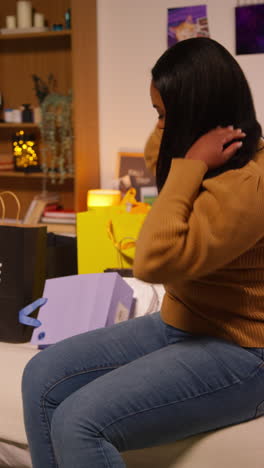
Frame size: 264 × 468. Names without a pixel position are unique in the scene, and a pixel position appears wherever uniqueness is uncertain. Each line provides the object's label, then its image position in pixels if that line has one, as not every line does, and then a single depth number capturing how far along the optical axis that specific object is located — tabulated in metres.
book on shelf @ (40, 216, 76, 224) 3.28
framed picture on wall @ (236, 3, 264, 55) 2.91
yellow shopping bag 2.31
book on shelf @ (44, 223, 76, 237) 3.24
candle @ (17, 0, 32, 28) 3.34
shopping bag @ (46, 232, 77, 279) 2.07
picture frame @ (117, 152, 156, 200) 3.19
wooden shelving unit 3.16
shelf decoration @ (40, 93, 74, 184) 3.26
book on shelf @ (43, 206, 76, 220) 3.29
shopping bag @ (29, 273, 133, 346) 1.79
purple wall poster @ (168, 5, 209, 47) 3.03
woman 1.13
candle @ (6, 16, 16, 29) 3.37
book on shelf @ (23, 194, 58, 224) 3.37
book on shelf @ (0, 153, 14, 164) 3.58
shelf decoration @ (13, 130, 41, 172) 3.53
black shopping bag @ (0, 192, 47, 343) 1.93
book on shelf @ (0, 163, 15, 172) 3.56
